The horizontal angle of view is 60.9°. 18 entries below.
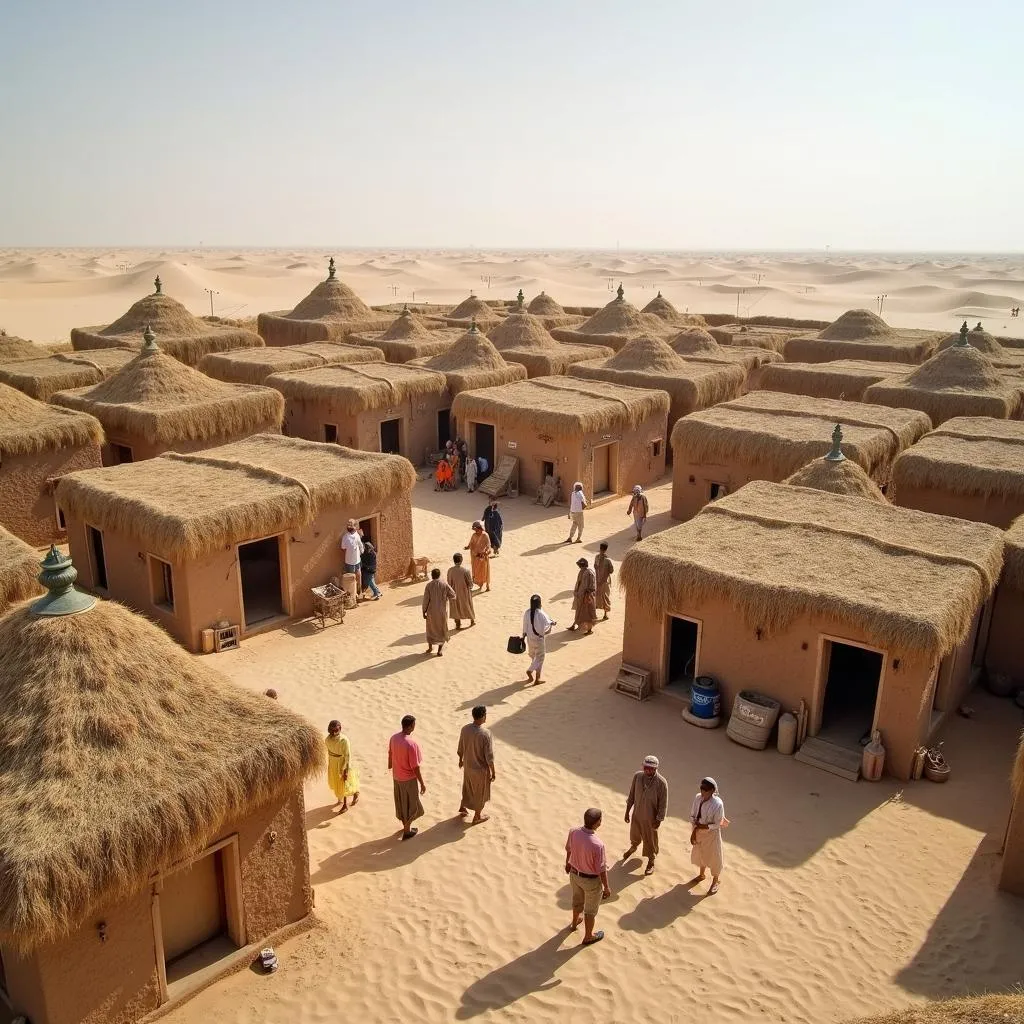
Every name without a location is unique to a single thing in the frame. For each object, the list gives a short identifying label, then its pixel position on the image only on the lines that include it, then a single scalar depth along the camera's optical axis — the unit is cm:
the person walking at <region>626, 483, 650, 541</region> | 1659
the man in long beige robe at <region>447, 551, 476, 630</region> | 1280
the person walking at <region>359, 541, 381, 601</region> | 1411
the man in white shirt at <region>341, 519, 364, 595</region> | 1362
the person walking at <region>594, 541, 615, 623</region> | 1327
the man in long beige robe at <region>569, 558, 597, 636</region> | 1281
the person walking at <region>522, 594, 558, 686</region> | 1130
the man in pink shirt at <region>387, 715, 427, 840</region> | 812
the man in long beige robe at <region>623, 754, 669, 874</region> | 772
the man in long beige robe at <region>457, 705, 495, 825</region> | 831
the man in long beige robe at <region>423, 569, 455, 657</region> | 1195
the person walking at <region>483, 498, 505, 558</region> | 1577
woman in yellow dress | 866
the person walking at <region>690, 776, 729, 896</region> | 757
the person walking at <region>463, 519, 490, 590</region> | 1415
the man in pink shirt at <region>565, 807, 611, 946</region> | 687
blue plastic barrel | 1053
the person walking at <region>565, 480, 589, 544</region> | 1656
